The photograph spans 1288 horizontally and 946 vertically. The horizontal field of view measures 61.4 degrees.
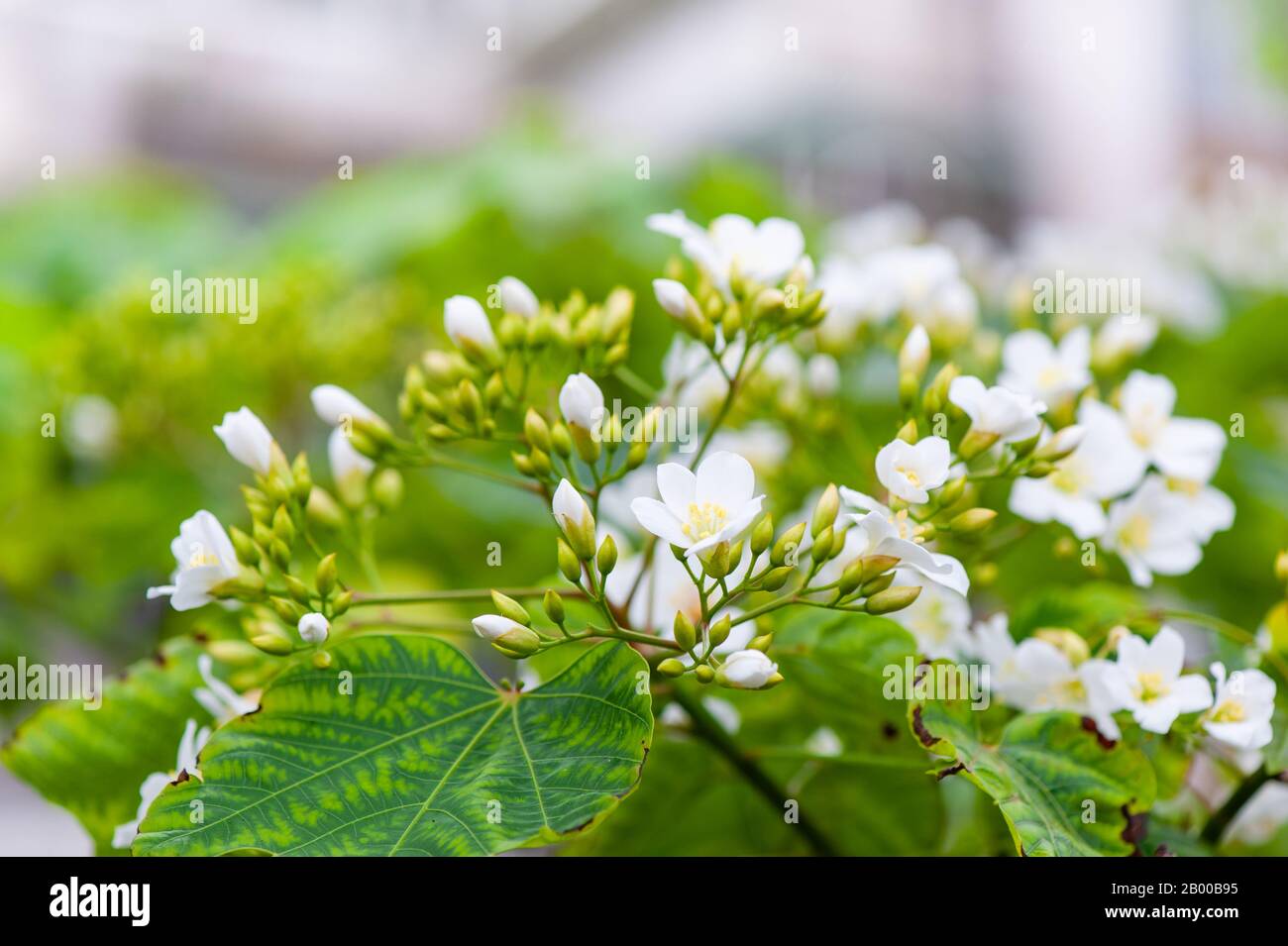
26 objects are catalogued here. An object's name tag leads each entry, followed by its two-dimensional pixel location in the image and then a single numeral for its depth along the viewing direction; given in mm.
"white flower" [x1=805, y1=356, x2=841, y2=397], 702
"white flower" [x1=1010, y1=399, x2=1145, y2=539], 557
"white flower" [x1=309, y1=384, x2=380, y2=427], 590
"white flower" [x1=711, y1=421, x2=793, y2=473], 757
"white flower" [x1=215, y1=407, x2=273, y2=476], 552
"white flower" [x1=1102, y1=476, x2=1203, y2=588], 584
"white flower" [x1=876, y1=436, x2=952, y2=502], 465
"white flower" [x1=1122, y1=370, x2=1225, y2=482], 573
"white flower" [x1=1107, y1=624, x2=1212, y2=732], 481
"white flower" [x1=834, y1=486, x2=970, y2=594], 453
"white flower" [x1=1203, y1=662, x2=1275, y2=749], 463
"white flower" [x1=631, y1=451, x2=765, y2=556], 468
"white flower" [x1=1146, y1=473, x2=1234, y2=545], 585
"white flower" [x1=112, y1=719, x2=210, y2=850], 491
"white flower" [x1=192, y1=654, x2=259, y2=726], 521
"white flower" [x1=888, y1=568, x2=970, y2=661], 563
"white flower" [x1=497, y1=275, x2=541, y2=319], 592
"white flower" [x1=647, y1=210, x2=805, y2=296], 590
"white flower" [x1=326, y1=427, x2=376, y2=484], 616
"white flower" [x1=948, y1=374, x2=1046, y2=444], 514
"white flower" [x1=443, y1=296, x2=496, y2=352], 571
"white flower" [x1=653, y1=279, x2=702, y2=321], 553
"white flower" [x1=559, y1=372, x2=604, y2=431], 507
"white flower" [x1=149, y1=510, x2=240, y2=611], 496
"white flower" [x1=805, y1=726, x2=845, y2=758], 591
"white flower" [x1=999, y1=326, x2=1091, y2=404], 594
